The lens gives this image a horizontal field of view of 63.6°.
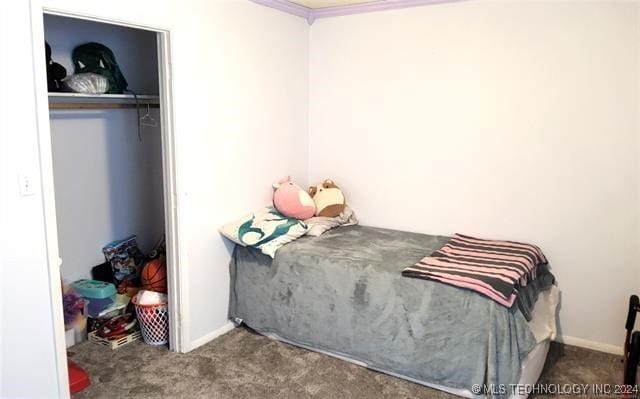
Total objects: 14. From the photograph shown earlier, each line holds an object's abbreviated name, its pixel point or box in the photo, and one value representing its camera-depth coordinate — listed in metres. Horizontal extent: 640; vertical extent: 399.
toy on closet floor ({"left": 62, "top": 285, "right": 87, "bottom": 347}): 3.07
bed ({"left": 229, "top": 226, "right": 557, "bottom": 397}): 2.55
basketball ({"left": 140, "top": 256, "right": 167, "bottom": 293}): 3.37
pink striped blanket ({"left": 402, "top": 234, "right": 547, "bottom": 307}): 2.57
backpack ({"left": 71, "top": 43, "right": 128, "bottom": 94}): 3.18
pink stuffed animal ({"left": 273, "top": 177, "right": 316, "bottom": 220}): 3.59
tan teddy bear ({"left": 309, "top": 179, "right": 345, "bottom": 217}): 3.78
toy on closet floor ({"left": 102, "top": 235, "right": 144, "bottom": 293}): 3.57
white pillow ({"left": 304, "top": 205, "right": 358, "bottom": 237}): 3.53
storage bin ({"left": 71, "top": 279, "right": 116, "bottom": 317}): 3.28
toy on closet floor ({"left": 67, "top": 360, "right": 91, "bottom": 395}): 2.69
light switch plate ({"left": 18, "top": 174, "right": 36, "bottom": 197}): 2.20
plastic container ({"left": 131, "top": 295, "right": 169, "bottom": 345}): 3.19
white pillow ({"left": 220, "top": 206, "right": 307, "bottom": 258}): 3.21
